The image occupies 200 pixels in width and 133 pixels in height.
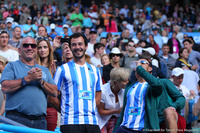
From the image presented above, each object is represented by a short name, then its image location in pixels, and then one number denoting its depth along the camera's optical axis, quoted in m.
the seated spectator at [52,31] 12.26
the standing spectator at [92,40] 10.54
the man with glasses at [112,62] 7.86
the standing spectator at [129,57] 8.65
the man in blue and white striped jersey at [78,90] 3.78
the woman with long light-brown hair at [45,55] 5.35
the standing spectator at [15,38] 9.48
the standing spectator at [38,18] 16.29
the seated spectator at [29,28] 13.05
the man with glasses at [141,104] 4.20
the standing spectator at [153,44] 13.23
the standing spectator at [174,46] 14.11
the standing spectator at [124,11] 20.56
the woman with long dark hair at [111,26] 16.66
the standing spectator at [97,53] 9.23
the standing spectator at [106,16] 17.12
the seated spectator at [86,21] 16.51
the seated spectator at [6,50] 7.60
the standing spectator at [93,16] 17.41
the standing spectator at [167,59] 10.31
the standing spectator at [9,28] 12.47
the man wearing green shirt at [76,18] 16.33
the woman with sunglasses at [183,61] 9.80
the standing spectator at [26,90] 3.80
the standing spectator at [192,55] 10.63
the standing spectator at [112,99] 5.15
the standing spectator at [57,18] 17.38
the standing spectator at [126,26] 17.33
